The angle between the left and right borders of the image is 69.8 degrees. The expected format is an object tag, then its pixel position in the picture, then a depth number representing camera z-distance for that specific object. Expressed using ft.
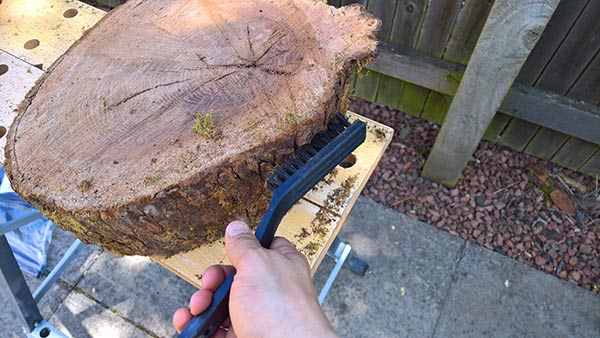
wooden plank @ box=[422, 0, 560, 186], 5.17
